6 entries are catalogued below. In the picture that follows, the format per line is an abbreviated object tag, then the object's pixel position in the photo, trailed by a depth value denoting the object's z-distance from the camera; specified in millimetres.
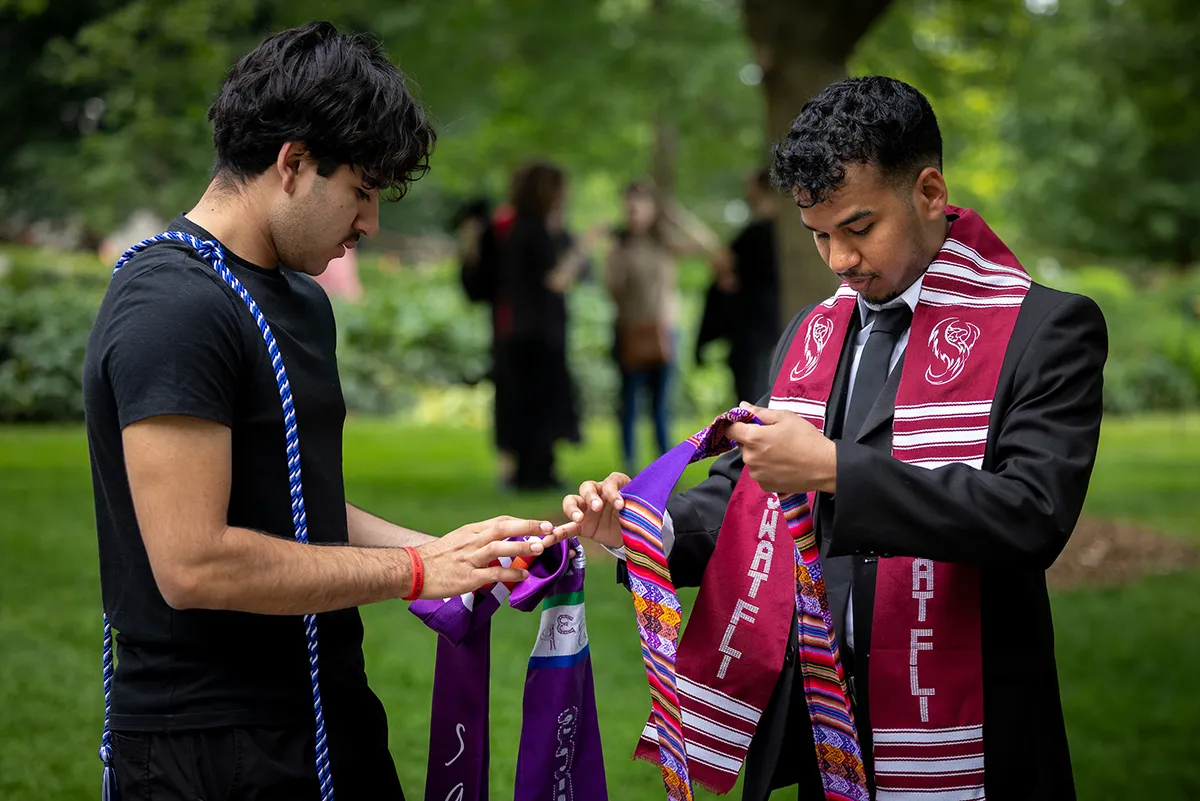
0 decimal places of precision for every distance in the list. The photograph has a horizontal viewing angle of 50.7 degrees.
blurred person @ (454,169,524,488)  10914
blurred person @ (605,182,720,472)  11281
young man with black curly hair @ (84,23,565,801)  2189
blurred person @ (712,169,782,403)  9906
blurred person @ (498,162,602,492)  10688
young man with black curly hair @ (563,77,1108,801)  2424
